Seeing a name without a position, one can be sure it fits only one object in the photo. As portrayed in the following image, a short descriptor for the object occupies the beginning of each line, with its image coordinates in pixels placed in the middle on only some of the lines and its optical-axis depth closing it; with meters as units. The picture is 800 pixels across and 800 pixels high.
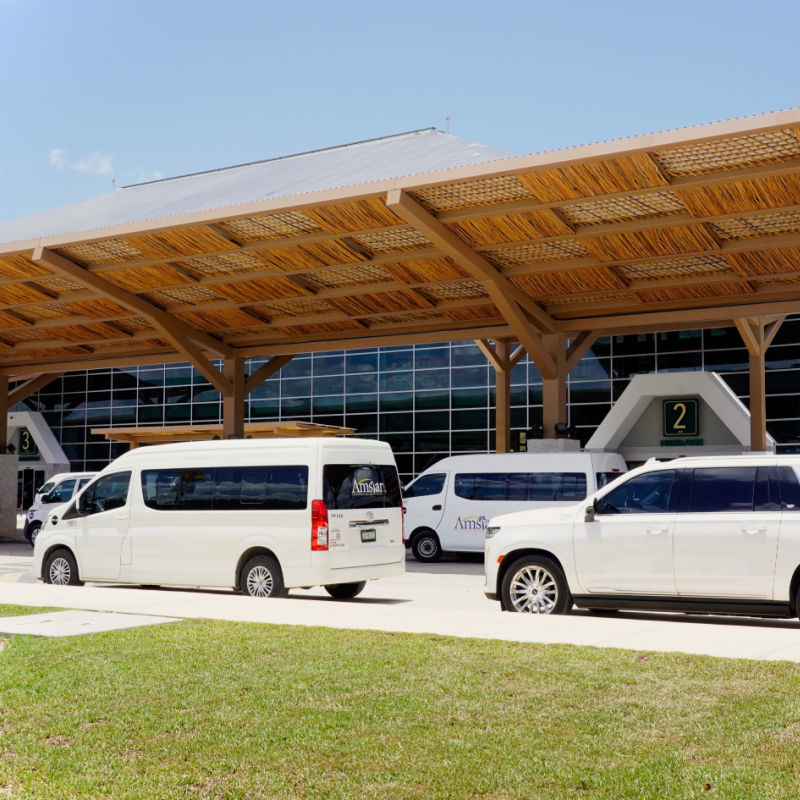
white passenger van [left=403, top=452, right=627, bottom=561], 21.50
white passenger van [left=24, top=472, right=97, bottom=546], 27.91
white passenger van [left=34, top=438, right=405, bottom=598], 13.62
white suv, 10.59
